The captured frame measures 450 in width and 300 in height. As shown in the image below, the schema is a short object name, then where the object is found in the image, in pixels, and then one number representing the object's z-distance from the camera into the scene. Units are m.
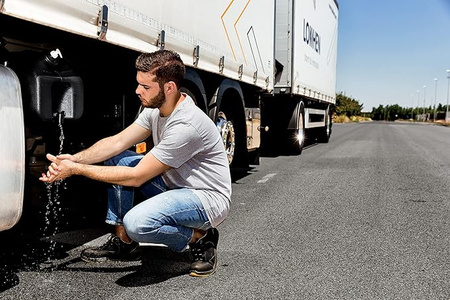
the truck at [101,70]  2.83
